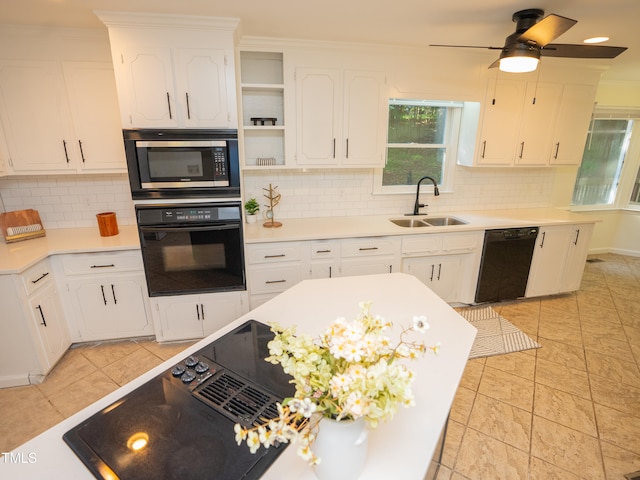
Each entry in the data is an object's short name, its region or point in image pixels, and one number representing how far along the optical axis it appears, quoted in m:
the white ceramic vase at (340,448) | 0.73
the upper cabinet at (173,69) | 2.14
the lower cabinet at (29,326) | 2.14
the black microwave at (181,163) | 2.28
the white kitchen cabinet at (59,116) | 2.41
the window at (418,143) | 3.42
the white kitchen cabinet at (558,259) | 3.38
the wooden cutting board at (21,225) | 2.56
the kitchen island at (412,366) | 0.84
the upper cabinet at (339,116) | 2.78
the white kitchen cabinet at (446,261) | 3.09
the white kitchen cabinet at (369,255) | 2.92
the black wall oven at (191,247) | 2.40
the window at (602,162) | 4.49
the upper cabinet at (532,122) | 3.24
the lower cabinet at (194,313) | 2.64
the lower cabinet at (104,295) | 2.50
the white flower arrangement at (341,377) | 0.66
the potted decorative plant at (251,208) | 3.06
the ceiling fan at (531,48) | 1.91
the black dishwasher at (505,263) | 3.22
